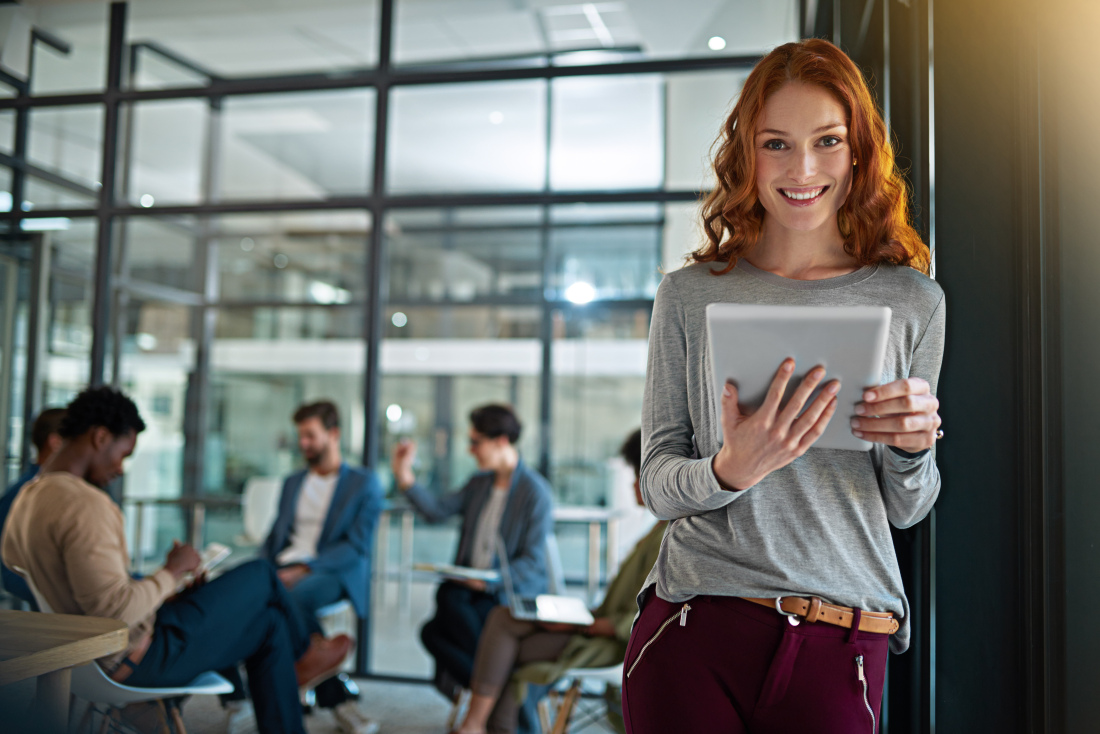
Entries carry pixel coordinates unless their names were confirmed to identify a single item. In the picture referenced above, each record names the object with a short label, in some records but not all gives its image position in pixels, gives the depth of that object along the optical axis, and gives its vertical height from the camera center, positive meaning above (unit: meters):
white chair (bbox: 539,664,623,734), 2.75 -1.02
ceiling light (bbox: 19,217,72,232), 4.98 +1.01
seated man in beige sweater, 2.37 -0.58
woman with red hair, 1.02 -0.06
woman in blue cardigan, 3.52 -0.58
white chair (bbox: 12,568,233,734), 2.28 -0.86
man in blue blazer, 3.80 -0.61
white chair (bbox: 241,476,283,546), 5.22 -0.70
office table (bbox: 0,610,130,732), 1.50 -0.49
